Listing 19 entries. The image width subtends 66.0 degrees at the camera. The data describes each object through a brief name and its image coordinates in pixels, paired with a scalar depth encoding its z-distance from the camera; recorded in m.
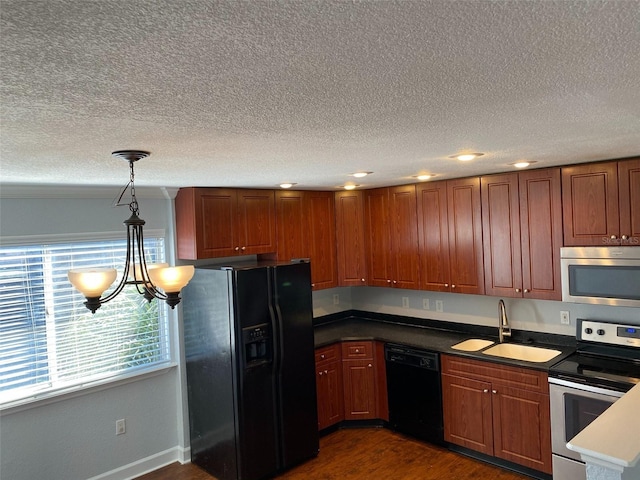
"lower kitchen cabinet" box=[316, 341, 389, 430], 4.39
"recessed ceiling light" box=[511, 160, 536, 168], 3.19
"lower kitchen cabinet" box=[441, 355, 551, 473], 3.41
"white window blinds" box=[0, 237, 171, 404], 3.29
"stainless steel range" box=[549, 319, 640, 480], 3.04
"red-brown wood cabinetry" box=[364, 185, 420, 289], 4.46
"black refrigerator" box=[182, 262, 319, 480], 3.59
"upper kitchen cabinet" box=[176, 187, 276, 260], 3.81
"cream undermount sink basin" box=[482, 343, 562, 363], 3.80
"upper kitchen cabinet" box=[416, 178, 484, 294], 4.01
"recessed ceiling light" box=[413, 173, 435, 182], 3.71
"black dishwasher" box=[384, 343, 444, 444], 4.00
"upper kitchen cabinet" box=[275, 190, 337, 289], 4.40
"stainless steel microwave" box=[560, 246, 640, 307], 3.15
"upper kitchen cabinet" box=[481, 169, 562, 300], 3.54
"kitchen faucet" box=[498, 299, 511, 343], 4.11
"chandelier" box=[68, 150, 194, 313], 2.02
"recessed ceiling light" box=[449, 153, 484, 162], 2.67
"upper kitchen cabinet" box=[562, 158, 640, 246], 3.15
